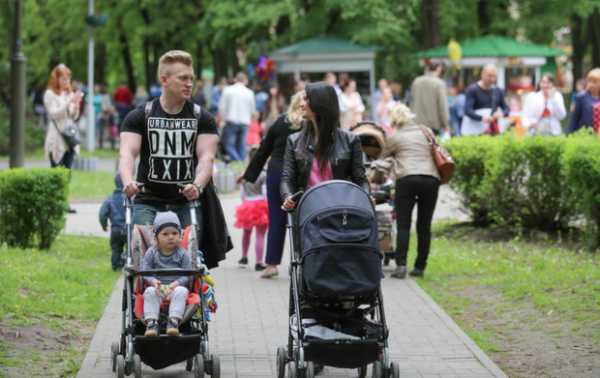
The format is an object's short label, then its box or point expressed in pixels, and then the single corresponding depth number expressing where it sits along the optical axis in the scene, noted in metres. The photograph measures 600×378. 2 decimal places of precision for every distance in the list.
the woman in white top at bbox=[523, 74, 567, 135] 21.58
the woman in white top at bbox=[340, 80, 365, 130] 27.53
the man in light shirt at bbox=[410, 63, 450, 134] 20.59
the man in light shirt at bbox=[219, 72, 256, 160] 28.91
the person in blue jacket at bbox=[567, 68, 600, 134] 17.89
